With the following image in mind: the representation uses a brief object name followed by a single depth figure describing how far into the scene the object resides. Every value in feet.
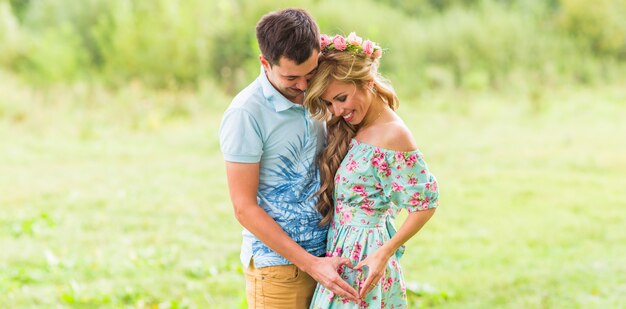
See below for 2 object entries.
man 9.43
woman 9.86
